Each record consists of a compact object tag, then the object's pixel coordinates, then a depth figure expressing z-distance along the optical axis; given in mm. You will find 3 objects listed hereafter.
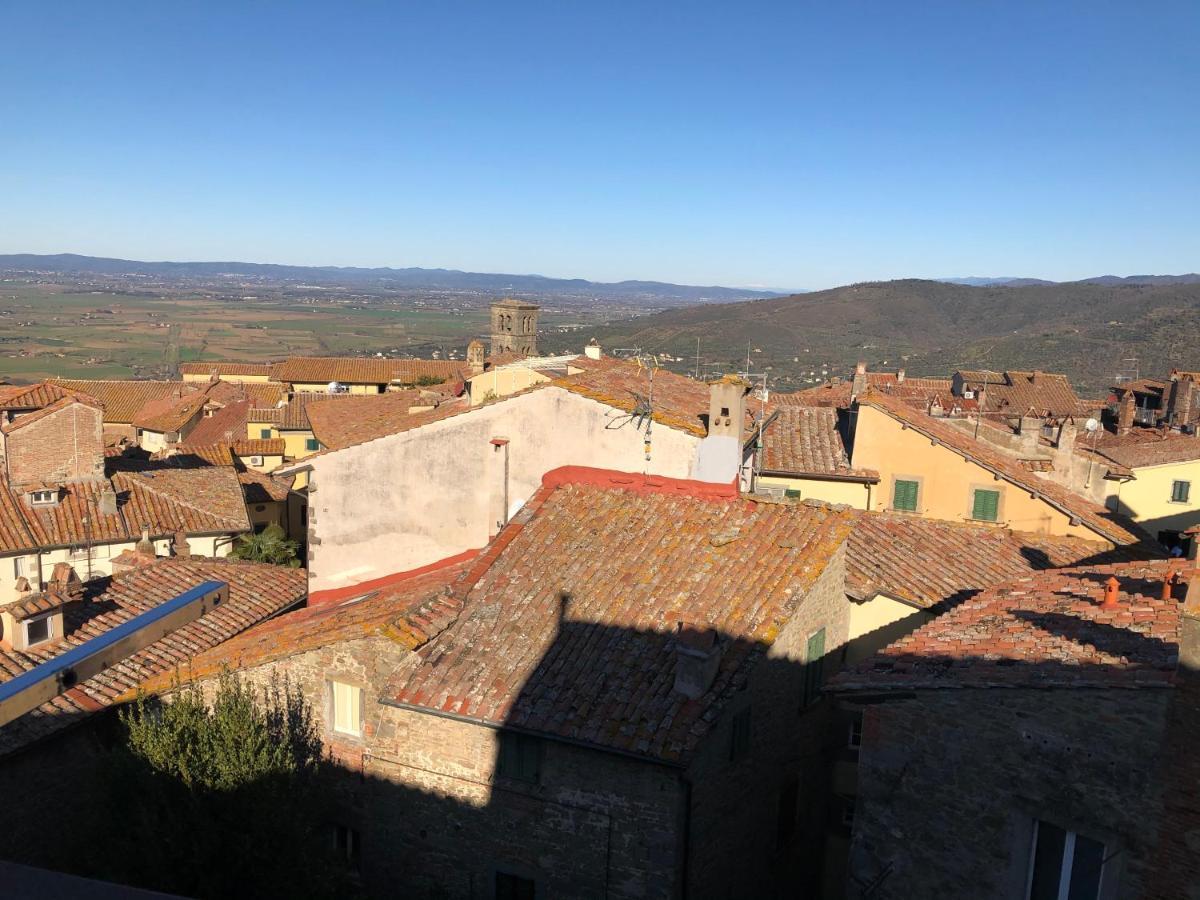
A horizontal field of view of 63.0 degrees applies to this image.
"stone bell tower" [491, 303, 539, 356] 88438
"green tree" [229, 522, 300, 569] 27547
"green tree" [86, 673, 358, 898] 11031
